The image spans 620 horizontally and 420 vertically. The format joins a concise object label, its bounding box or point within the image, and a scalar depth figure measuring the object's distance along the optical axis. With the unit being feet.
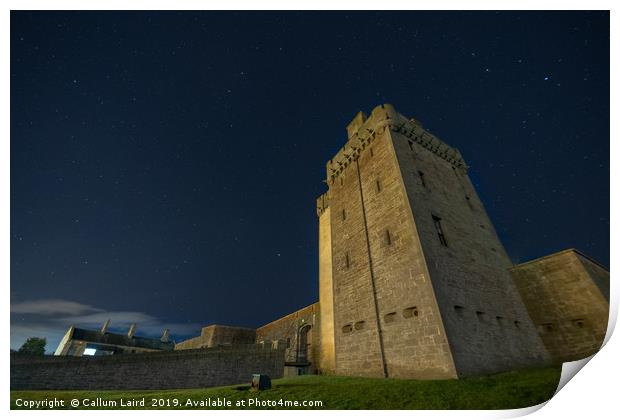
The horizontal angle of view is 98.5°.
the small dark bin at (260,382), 25.45
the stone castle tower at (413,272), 28.99
